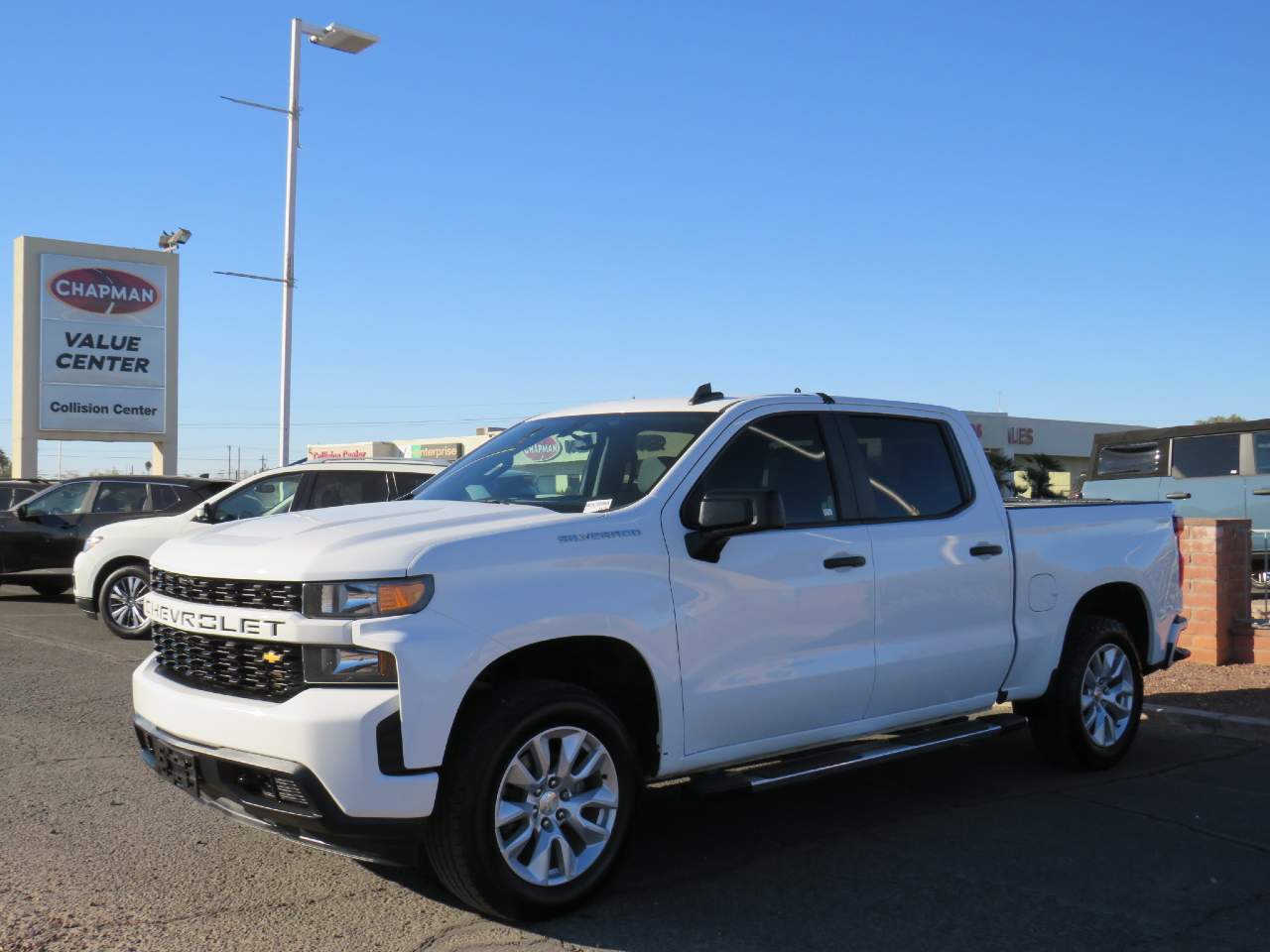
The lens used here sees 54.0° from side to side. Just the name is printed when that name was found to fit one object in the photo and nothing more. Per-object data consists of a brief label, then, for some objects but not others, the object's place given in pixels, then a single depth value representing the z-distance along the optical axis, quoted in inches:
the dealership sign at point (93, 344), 1179.3
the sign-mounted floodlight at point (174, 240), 1264.8
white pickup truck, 168.4
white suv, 453.4
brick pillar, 402.3
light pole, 852.6
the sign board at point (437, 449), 2096.0
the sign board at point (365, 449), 2107.5
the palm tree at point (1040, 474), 1694.1
